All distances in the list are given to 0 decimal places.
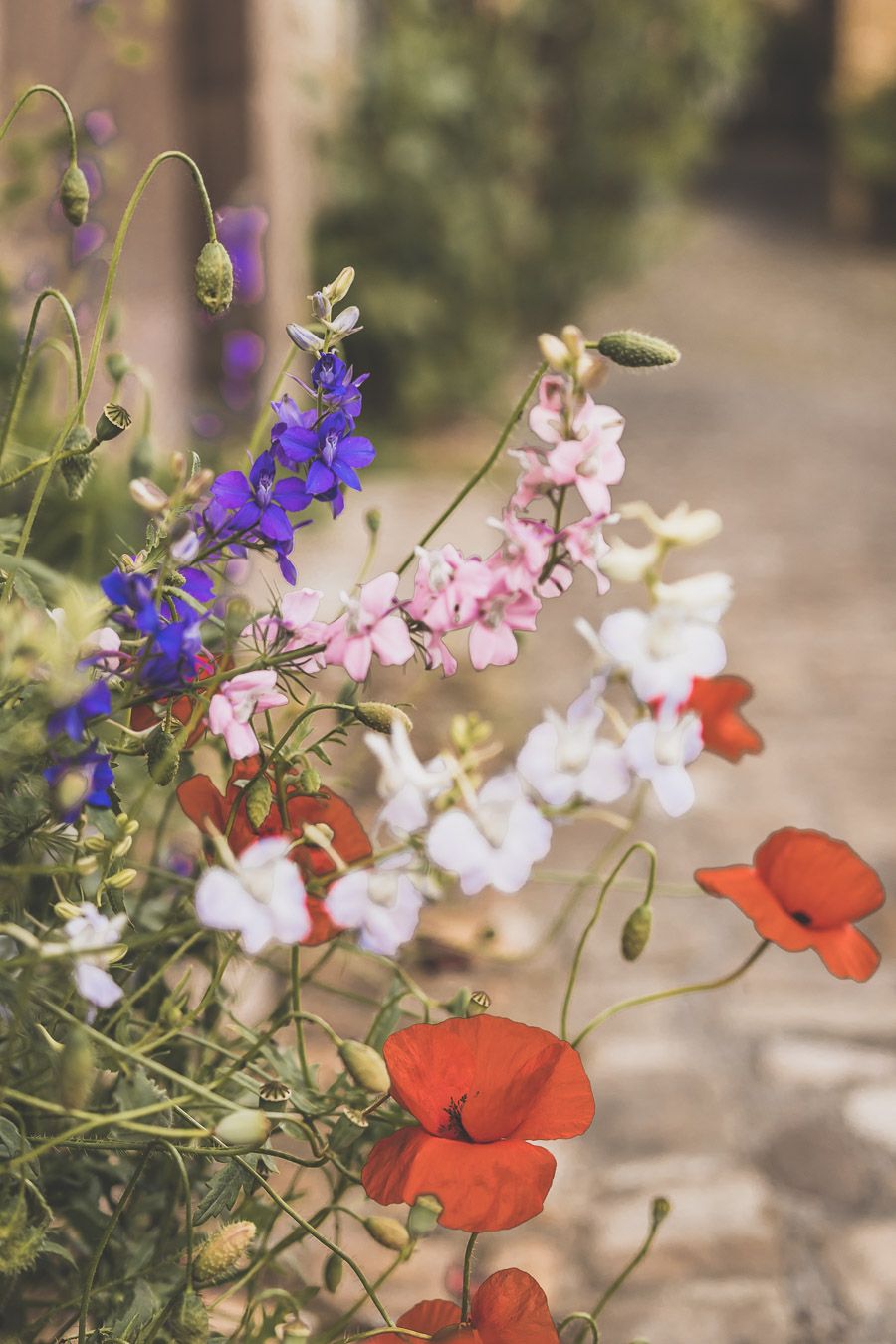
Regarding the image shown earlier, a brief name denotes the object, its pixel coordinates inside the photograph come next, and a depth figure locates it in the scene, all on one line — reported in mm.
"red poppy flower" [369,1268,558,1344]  870
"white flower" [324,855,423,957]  804
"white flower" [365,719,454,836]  801
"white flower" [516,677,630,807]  816
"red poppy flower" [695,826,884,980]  931
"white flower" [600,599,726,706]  815
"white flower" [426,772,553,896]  799
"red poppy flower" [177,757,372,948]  896
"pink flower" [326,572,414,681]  854
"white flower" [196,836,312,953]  787
